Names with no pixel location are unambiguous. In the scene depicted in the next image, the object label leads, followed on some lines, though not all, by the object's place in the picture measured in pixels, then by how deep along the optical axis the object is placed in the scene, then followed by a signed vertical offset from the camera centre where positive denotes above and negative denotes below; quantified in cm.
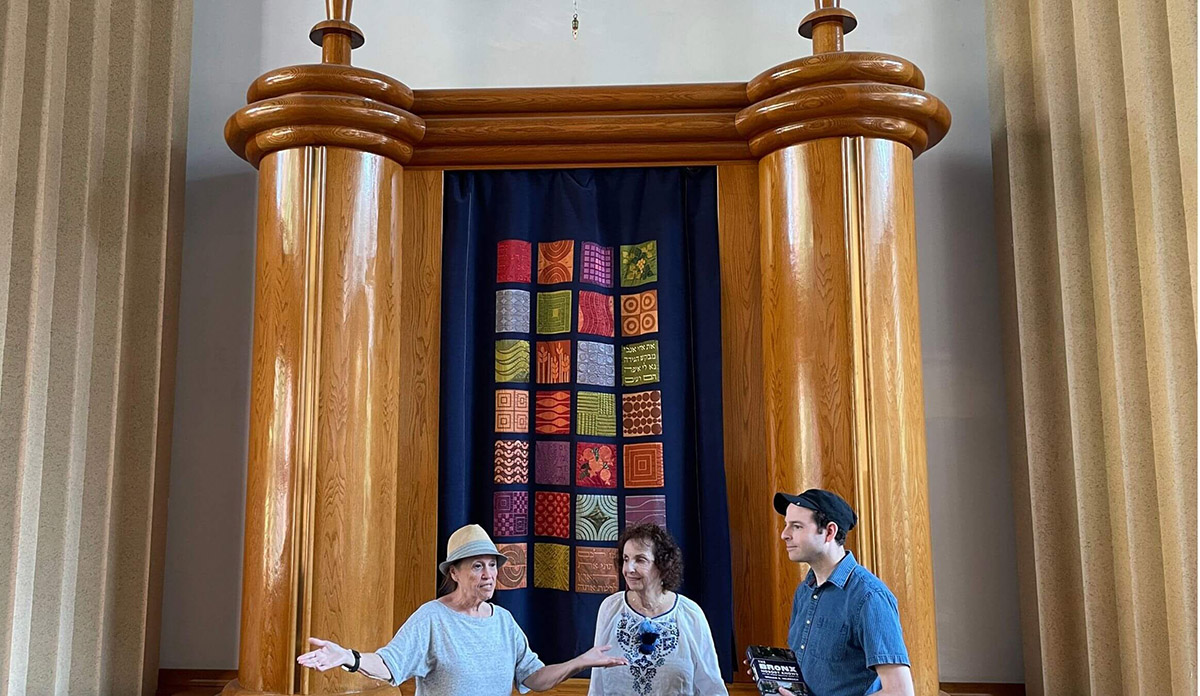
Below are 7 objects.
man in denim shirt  199 -23
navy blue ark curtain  304 +32
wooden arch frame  289 +51
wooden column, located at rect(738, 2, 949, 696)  287 +49
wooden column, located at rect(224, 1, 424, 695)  289 +34
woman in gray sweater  215 -30
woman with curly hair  224 -28
